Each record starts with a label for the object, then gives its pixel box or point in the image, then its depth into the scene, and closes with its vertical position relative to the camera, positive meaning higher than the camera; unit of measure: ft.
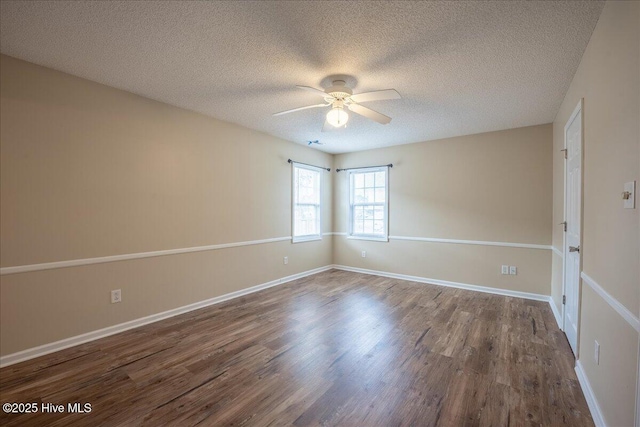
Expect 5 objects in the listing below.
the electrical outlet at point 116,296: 9.48 -2.84
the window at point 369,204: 17.92 +0.61
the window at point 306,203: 16.99 +0.63
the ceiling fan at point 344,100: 8.18 +3.45
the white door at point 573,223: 7.76 -0.27
